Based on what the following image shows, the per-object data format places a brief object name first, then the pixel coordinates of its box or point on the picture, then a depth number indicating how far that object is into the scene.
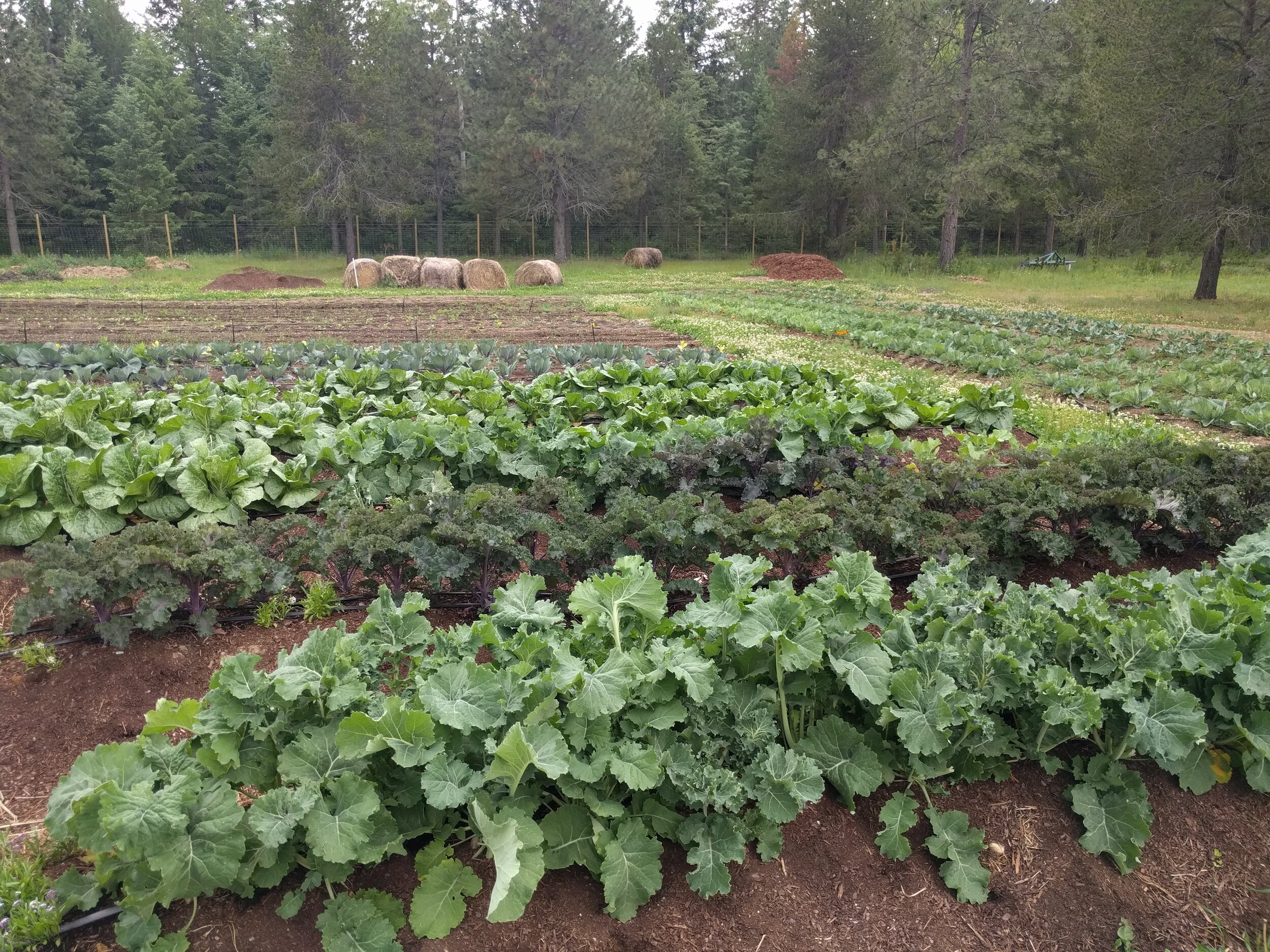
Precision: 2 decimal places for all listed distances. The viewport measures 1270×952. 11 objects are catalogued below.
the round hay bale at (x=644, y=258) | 37.56
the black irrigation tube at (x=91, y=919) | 2.23
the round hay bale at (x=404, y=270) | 25.97
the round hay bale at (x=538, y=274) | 26.95
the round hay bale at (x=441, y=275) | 25.38
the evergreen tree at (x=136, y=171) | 37.28
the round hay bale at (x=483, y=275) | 25.28
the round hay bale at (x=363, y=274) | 25.64
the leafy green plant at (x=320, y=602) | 4.07
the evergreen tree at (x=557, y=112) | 33.31
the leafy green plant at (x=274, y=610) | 4.00
